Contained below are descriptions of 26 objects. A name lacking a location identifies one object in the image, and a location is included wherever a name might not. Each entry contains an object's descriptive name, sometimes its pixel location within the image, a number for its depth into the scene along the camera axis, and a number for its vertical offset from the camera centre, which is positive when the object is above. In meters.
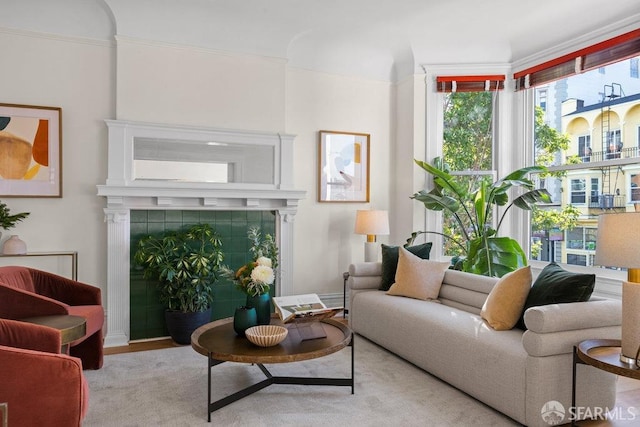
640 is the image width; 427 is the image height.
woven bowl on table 2.67 -0.73
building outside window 4.06 +0.60
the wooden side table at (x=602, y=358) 2.01 -0.68
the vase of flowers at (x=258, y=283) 2.85 -0.45
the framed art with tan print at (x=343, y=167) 5.14 +0.52
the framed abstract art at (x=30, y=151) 3.89 +0.52
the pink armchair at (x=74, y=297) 3.18 -0.63
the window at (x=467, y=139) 5.16 +0.83
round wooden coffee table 2.55 -0.79
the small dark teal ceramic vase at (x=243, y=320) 2.89 -0.68
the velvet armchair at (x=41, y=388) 1.90 -0.74
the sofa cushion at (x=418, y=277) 3.87 -0.55
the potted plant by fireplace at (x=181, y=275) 3.99 -0.55
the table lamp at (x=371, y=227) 4.84 -0.15
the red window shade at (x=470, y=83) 5.07 +1.43
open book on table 2.95 -0.64
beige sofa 2.41 -0.82
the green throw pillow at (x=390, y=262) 4.23 -0.45
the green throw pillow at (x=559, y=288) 2.62 -0.44
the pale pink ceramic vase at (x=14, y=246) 3.75 -0.29
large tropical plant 4.37 +0.05
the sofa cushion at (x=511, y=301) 2.87 -0.55
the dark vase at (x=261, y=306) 2.95 -0.60
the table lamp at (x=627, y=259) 2.14 -0.22
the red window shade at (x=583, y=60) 3.97 +1.45
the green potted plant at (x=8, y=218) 3.77 -0.06
